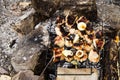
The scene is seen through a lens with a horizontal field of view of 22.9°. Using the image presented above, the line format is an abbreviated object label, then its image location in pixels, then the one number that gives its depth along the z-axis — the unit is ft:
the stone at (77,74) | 11.44
